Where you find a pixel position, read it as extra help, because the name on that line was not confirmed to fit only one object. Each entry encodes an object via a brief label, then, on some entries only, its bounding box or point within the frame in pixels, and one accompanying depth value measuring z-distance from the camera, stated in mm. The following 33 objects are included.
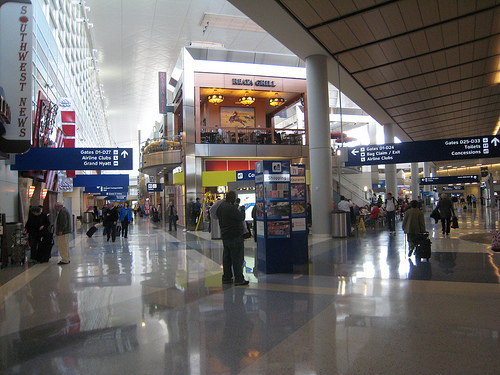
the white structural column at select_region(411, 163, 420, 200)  33688
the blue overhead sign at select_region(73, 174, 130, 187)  20781
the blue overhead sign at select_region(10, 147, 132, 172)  11789
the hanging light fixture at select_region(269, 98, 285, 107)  27828
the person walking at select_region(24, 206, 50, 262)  10891
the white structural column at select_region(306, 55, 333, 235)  14641
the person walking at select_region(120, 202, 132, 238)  18391
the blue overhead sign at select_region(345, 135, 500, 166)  15695
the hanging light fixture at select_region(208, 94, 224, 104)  25998
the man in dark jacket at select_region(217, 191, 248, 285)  7094
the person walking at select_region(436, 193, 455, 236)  14125
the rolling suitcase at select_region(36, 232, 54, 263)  10852
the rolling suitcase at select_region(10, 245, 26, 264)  10375
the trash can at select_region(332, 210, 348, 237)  14039
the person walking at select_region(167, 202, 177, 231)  23400
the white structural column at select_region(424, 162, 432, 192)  45344
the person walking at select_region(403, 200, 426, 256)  9219
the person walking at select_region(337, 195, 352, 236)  14750
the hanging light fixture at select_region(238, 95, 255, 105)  26539
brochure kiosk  8000
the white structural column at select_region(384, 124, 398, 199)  24656
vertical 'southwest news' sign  8703
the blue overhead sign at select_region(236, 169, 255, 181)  18656
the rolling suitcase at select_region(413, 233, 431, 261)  8789
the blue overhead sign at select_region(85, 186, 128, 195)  29484
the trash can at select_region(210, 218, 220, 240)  15867
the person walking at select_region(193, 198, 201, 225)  21766
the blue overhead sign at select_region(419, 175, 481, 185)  40062
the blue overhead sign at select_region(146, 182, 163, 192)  35597
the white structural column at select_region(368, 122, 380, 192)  40000
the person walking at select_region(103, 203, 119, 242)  16469
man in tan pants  10273
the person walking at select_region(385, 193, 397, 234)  14781
